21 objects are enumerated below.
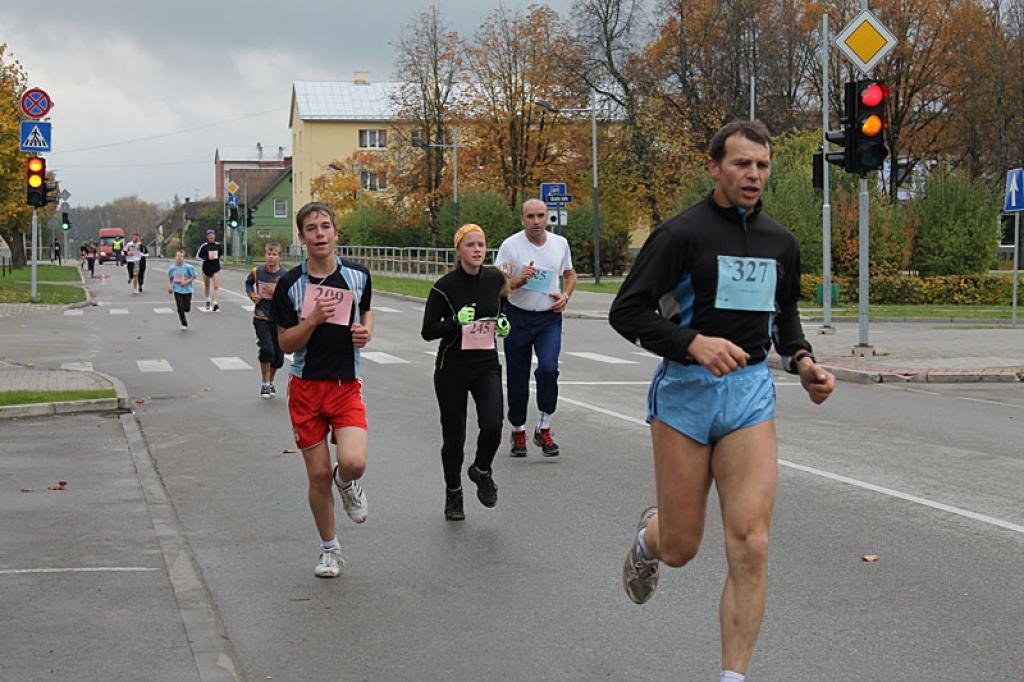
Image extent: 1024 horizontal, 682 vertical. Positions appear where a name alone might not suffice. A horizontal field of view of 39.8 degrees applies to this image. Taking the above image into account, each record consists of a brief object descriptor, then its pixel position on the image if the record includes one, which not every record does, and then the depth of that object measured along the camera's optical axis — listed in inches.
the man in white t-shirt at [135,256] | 1829.5
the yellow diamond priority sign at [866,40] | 785.6
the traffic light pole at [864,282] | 795.4
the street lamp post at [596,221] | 1780.3
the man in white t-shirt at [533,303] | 414.3
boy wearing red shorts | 270.7
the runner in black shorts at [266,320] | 613.3
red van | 4558.3
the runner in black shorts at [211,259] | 1261.1
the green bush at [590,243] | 2155.5
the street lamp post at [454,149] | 2247.8
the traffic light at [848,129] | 745.0
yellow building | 4185.5
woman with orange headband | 332.5
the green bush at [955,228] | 1507.1
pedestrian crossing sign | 1139.3
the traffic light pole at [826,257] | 968.3
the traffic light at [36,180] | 1178.6
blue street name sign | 1592.0
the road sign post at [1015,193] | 981.2
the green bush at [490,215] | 2207.2
